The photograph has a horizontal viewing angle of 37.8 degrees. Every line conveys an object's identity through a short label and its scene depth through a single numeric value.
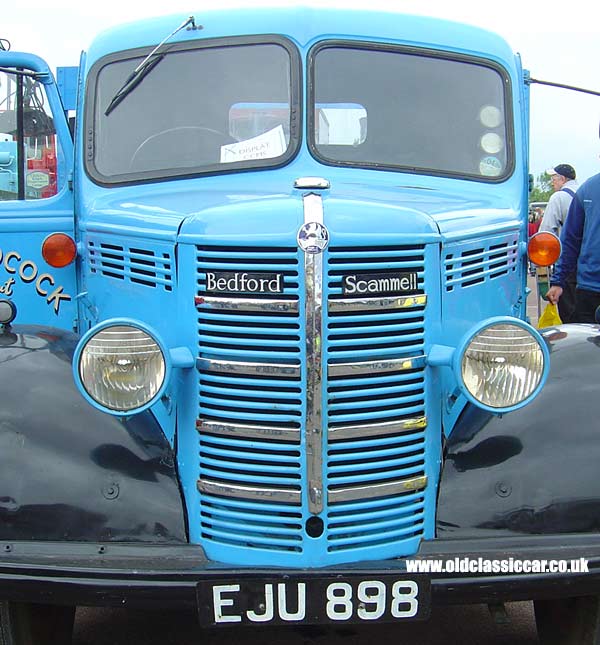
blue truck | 2.65
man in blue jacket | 5.42
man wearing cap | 5.80
